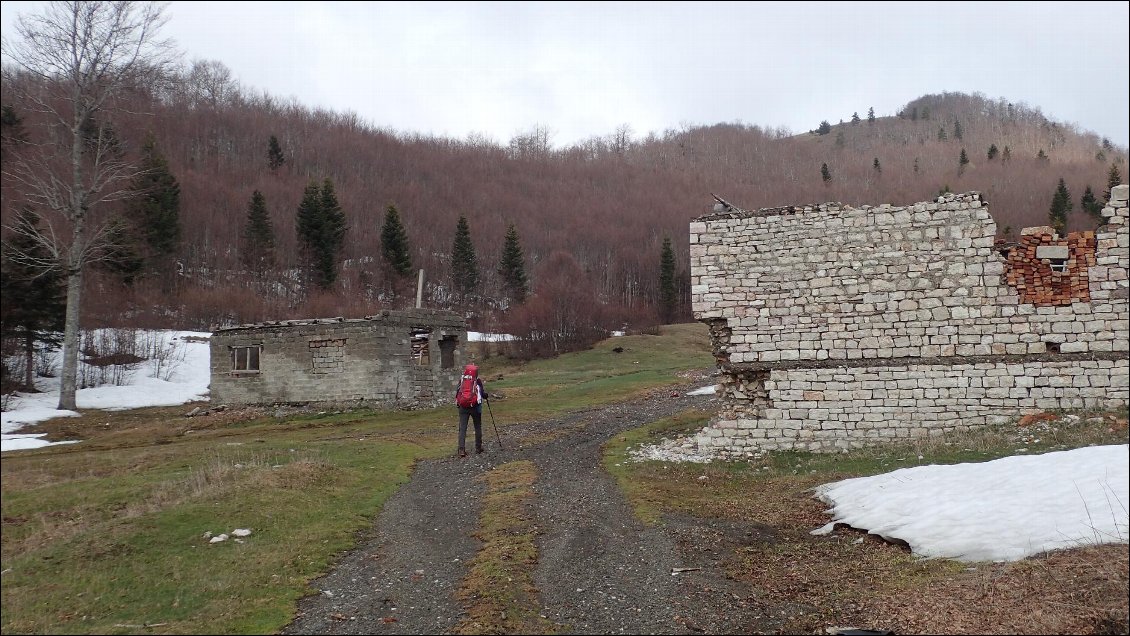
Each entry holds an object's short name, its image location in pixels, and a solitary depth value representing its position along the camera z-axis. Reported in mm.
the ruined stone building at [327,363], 21891
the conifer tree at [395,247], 63312
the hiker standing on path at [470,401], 13656
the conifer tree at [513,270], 70250
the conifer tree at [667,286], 68750
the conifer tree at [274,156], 91688
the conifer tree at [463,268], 72625
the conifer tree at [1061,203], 52188
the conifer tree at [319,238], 61438
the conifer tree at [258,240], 60250
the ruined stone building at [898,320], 11492
